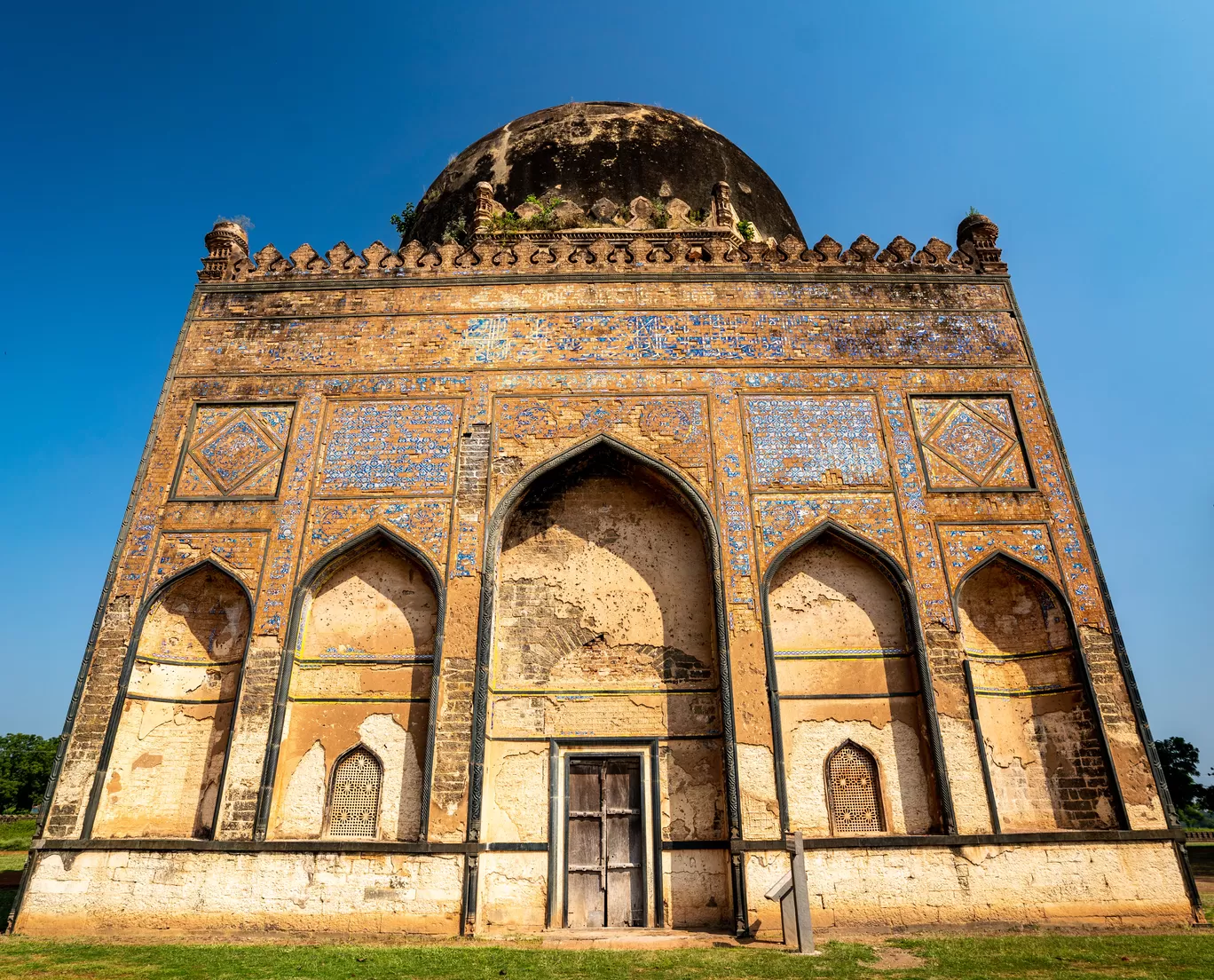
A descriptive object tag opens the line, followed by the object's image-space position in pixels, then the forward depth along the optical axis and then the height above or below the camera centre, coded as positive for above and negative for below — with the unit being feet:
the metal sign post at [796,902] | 19.97 -0.66
